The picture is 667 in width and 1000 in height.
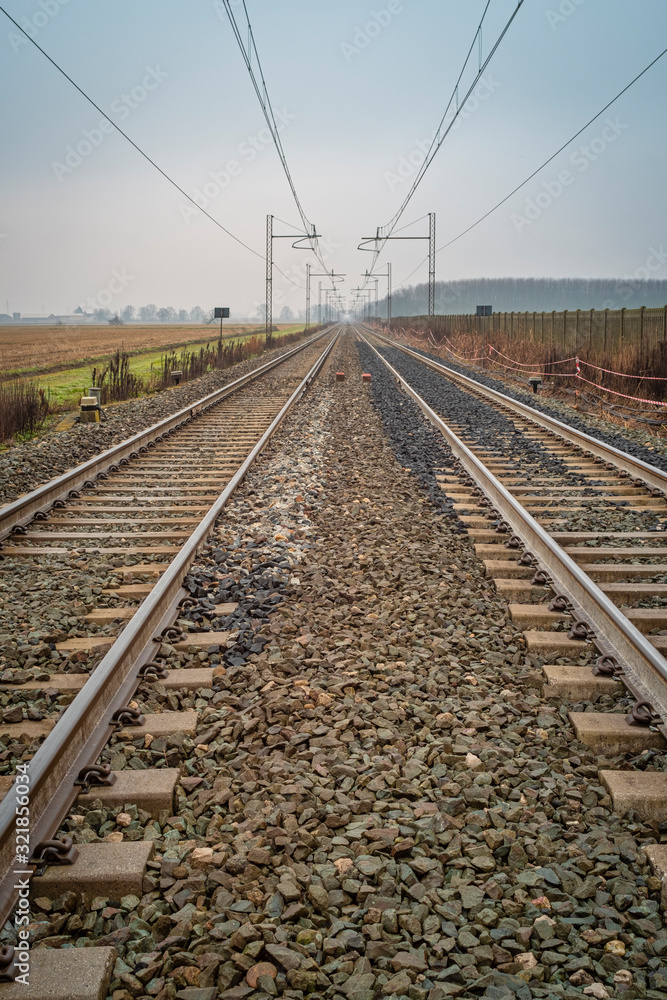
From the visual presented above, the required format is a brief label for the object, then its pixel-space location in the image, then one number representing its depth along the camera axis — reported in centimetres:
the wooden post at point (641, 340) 1764
